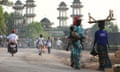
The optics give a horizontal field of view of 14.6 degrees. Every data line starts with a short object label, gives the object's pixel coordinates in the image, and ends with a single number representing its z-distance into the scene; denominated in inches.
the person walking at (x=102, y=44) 642.2
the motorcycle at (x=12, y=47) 1053.2
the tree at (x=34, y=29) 5846.0
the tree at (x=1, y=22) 3092.5
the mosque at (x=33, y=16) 6314.0
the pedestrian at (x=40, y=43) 1216.8
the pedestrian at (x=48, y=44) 1461.6
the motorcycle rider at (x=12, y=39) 1037.8
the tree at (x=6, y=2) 2349.3
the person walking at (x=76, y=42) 655.8
